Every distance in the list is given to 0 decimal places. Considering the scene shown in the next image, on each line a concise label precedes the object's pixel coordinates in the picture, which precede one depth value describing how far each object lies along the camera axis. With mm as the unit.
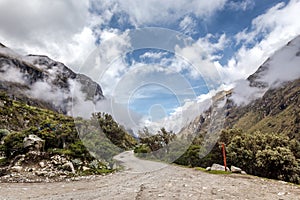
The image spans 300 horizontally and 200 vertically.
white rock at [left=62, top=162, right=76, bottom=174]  17000
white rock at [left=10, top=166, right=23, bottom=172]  15897
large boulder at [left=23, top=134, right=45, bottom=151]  18406
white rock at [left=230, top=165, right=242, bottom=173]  15728
